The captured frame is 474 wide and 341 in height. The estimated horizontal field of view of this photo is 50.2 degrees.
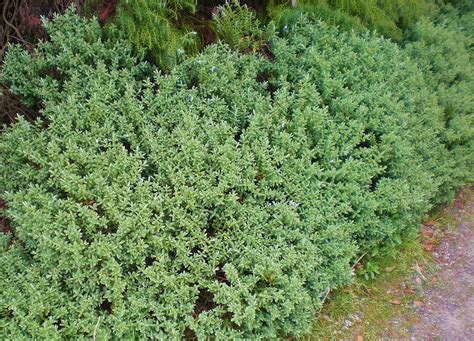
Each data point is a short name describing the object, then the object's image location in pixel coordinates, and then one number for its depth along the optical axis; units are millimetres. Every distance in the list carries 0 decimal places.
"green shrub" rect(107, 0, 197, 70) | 3350
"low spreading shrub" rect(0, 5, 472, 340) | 2686
